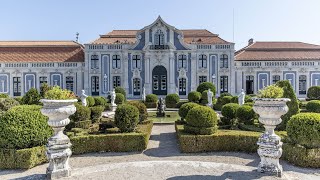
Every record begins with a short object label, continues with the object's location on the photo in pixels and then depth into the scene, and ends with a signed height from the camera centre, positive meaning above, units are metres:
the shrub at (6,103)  16.61 -1.08
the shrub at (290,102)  12.96 -0.72
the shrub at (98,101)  24.52 -1.40
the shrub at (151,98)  27.92 -1.33
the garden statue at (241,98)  20.84 -0.97
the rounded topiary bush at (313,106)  18.06 -1.44
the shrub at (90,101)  22.35 -1.28
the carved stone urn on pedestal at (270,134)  7.64 -1.46
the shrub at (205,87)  29.81 -0.14
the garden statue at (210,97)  24.17 -1.07
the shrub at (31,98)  18.95 -0.84
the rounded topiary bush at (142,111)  15.54 -1.49
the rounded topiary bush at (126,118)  12.28 -1.50
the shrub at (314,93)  30.66 -0.88
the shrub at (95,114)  15.85 -1.67
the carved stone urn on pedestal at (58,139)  7.64 -1.58
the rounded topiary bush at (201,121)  11.40 -1.51
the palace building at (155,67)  35.28 +2.54
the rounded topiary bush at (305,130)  9.10 -1.53
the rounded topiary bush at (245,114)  14.89 -1.62
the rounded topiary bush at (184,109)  14.79 -1.29
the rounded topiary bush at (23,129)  9.16 -1.50
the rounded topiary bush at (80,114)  13.50 -1.44
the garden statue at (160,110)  21.27 -1.93
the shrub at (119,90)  30.09 -0.46
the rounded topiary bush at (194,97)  26.84 -1.13
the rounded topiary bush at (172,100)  27.11 -1.45
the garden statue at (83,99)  19.83 -0.97
